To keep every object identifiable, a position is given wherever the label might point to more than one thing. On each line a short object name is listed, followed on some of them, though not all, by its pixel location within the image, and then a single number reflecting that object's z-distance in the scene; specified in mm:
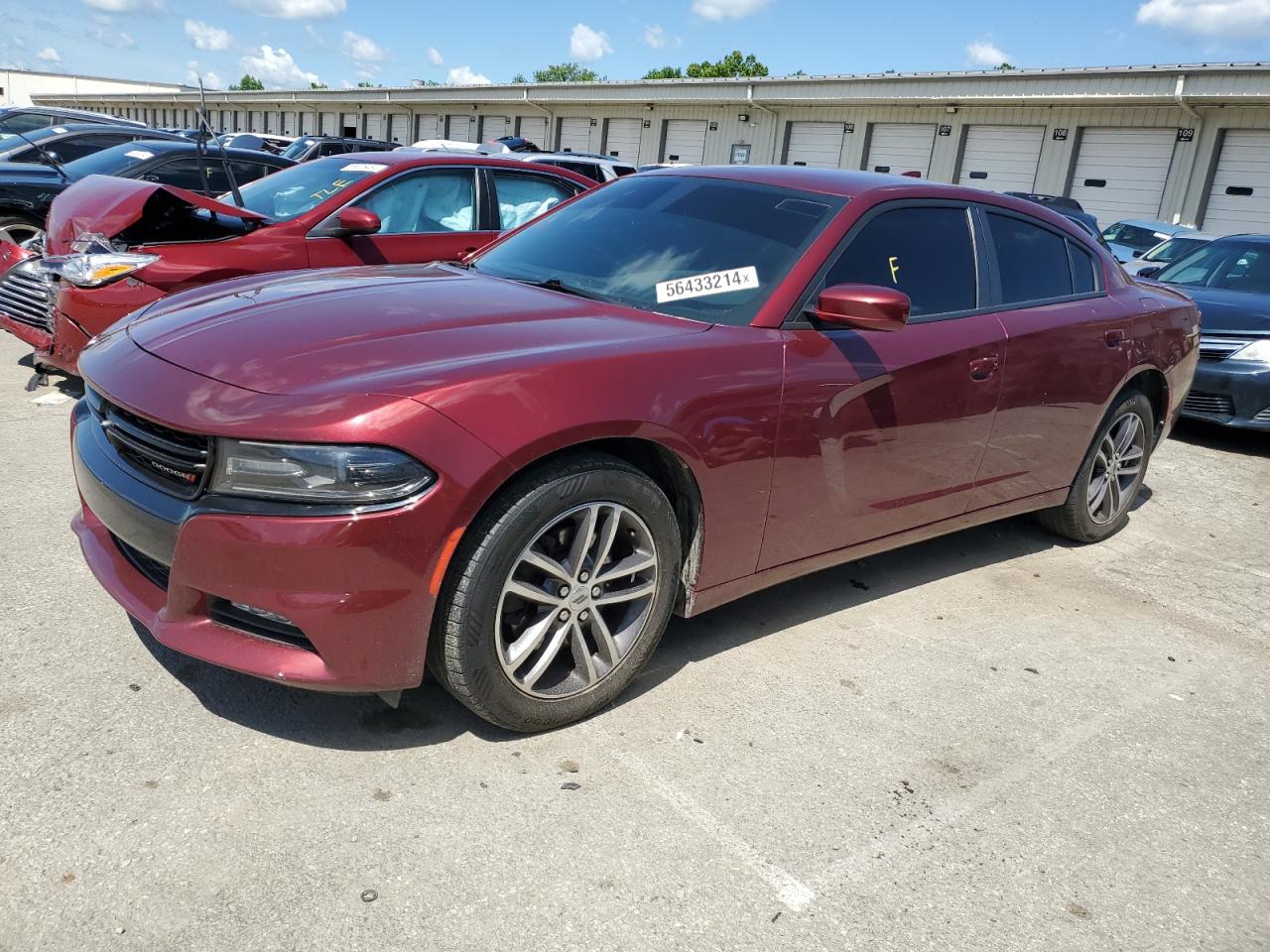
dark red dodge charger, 2408
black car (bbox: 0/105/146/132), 14227
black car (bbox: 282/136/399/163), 17812
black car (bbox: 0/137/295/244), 8062
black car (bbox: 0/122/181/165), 10773
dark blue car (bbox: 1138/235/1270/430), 7266
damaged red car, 5309
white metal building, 19906
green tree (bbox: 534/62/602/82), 118625
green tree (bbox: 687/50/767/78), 82431
